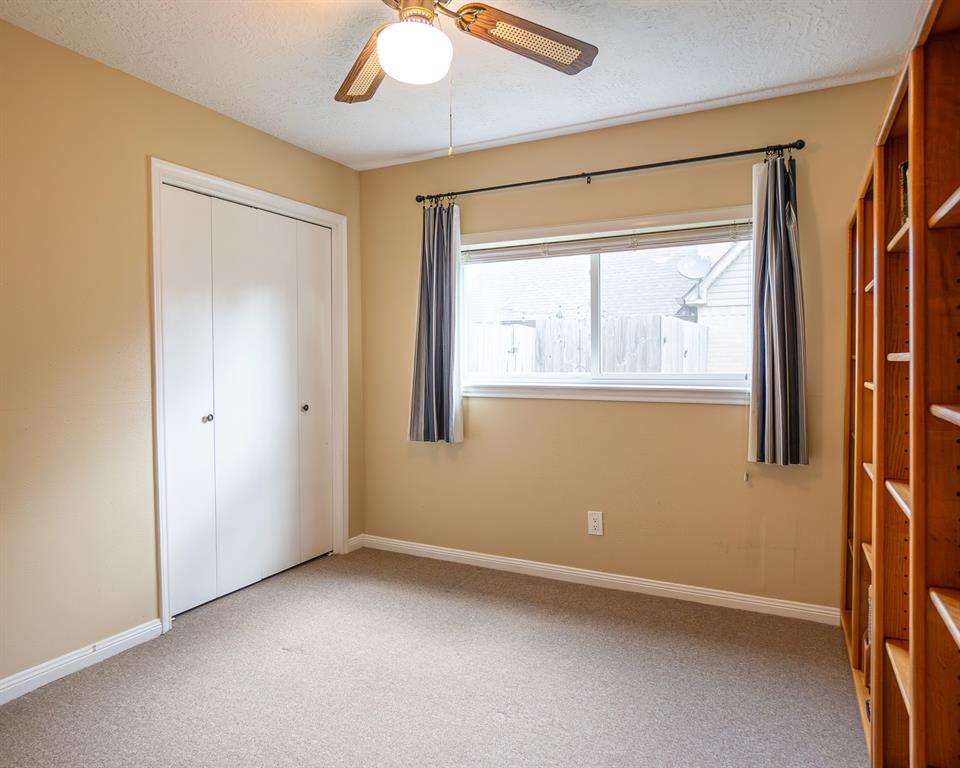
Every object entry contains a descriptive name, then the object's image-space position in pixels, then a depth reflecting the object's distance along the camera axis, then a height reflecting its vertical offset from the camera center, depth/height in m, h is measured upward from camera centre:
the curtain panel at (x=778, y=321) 2.68 +0.22
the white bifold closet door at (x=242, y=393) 2.85 -0.09
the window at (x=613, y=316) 3.01 +0.31
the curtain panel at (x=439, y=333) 3.48 +0.23
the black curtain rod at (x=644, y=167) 2.75 +1.03
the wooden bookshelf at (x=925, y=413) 1.15 -0.09
